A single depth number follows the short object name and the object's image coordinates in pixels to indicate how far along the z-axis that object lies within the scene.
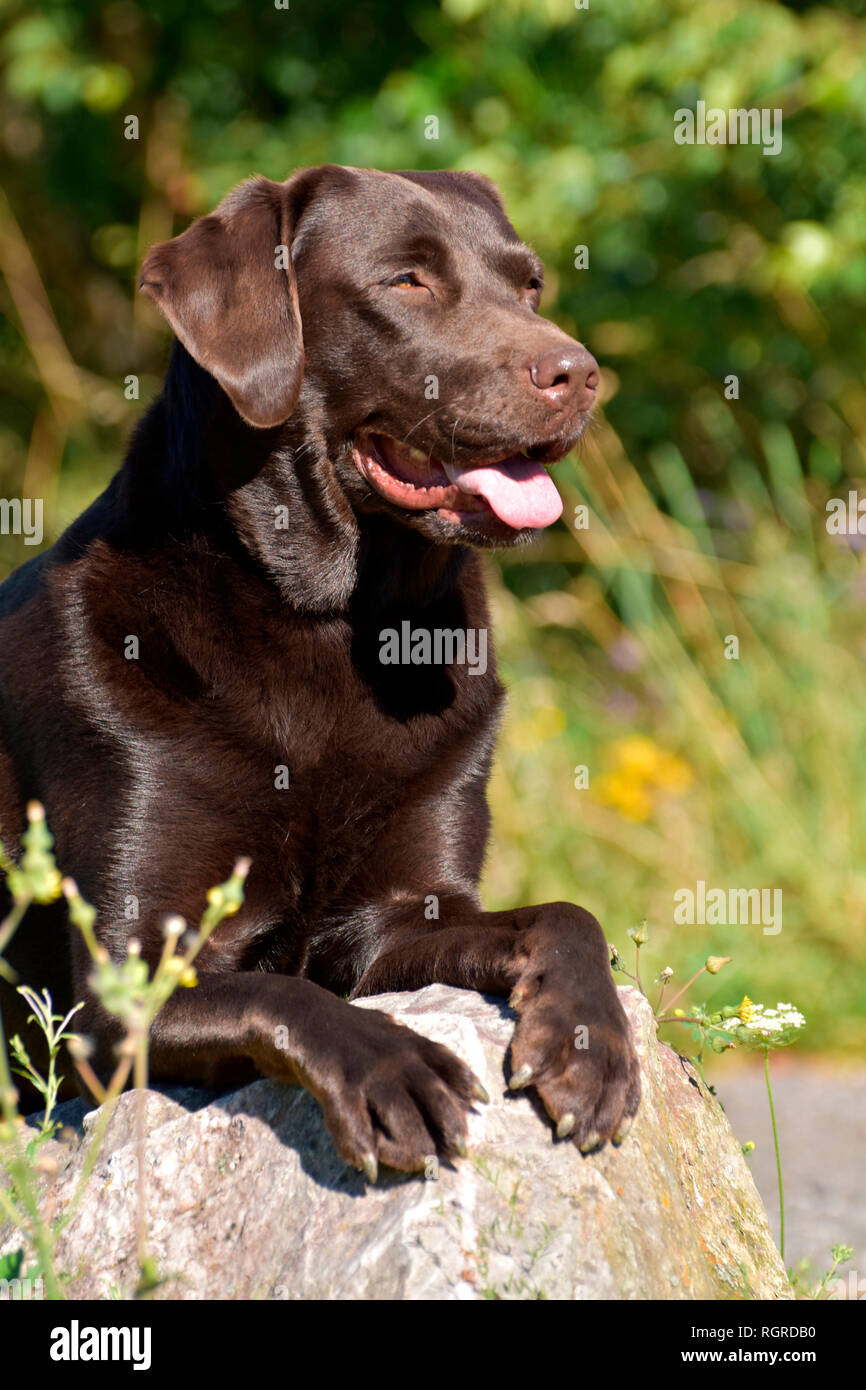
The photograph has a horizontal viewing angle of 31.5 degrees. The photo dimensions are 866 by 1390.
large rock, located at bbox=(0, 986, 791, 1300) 2.00
